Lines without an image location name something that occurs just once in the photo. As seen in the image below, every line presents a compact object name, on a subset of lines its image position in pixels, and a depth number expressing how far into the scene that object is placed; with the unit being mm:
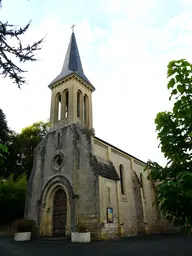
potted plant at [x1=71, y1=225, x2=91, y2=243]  12461
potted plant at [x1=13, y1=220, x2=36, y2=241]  14414
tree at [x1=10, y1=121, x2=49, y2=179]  29859
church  14617
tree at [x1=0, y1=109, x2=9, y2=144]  27231
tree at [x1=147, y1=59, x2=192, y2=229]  2410
